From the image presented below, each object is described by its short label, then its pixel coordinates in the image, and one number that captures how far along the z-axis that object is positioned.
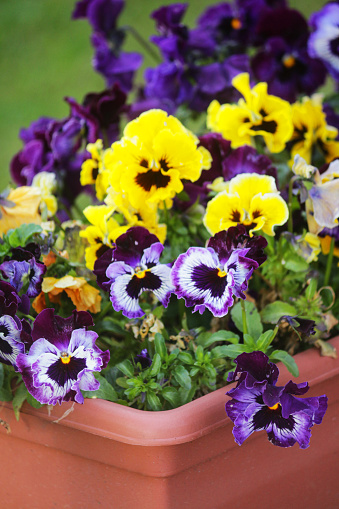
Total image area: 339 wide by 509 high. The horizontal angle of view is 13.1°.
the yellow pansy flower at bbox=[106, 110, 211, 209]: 0.98
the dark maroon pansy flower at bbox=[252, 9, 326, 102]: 1.25
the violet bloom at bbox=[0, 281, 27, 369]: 0.95
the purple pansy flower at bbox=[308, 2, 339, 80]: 1.19
